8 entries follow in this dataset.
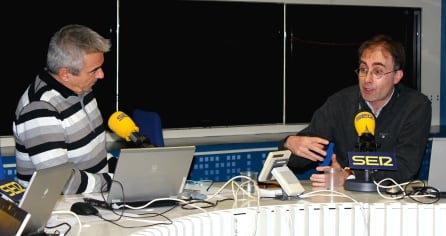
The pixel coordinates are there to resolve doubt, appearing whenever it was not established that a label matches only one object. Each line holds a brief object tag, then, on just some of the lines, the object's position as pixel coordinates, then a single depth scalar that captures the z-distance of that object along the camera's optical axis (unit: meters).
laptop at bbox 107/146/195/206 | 3.20
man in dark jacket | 4.05
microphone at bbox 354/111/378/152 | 3.79
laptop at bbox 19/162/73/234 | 2.58
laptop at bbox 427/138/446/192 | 3.42
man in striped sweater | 3.69
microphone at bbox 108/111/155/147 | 3.45
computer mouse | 3.17
